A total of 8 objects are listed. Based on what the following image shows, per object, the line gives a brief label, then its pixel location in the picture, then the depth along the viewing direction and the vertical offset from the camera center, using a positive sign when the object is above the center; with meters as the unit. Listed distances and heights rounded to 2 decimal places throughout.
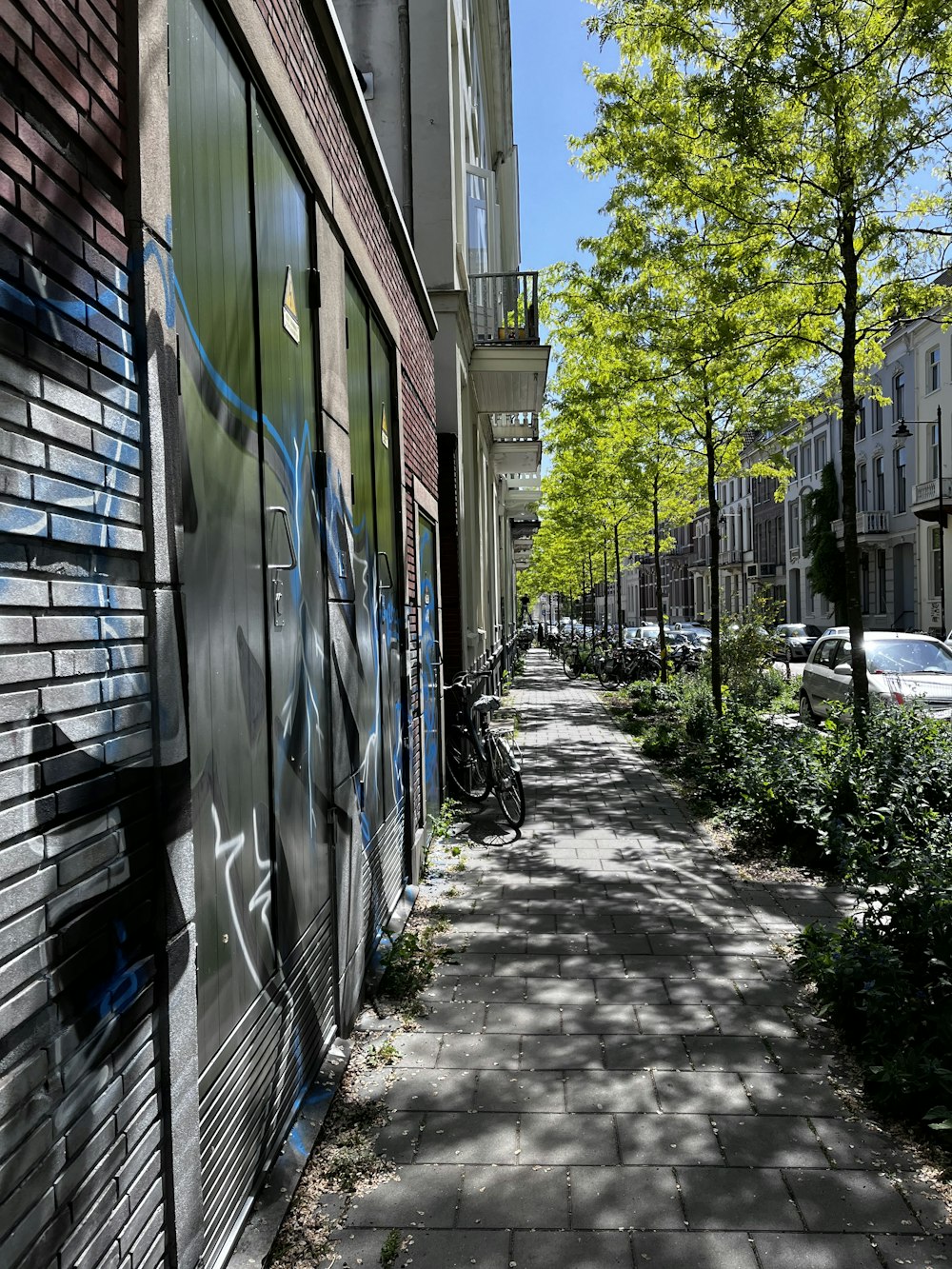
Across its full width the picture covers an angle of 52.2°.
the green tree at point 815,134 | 7.23 +3.77
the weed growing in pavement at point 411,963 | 4.83 -1.86
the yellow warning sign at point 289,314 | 3.64 +1.15
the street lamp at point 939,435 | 32.03 +5.43
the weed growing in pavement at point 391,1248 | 2.77 -1.84
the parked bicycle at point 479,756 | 8.30 -1.33
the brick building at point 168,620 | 1.64 +0.00
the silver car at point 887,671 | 12.20 -0.99
